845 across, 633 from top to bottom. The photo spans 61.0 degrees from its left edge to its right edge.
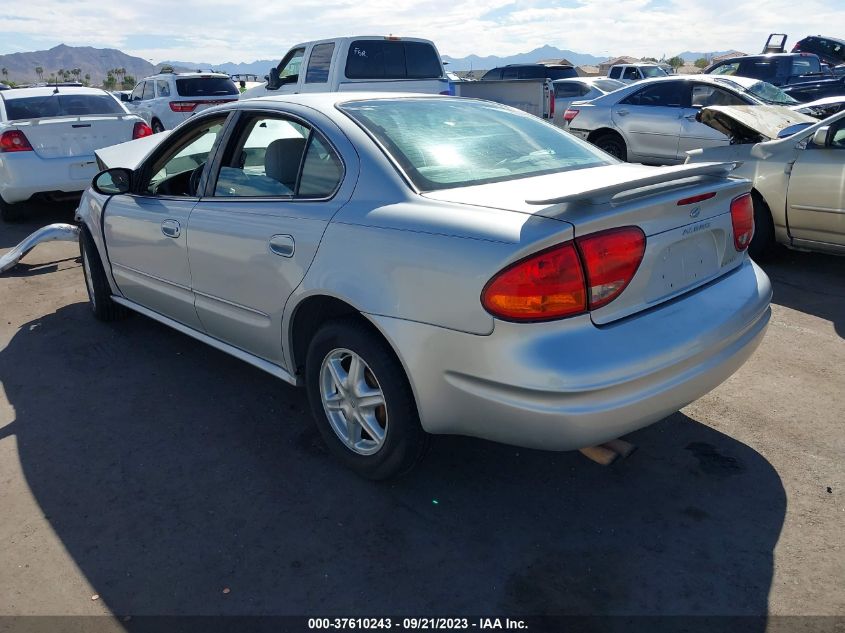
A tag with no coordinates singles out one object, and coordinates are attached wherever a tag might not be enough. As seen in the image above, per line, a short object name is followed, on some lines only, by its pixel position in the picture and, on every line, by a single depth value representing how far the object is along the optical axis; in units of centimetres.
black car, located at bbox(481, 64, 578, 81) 2097
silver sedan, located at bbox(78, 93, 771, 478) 243
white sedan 827
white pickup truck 1080
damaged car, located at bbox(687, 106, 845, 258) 558
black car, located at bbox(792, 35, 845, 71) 2231
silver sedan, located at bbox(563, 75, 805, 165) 945
